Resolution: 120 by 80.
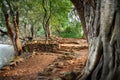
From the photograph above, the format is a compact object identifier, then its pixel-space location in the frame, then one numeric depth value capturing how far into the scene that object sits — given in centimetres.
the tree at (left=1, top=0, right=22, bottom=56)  578
